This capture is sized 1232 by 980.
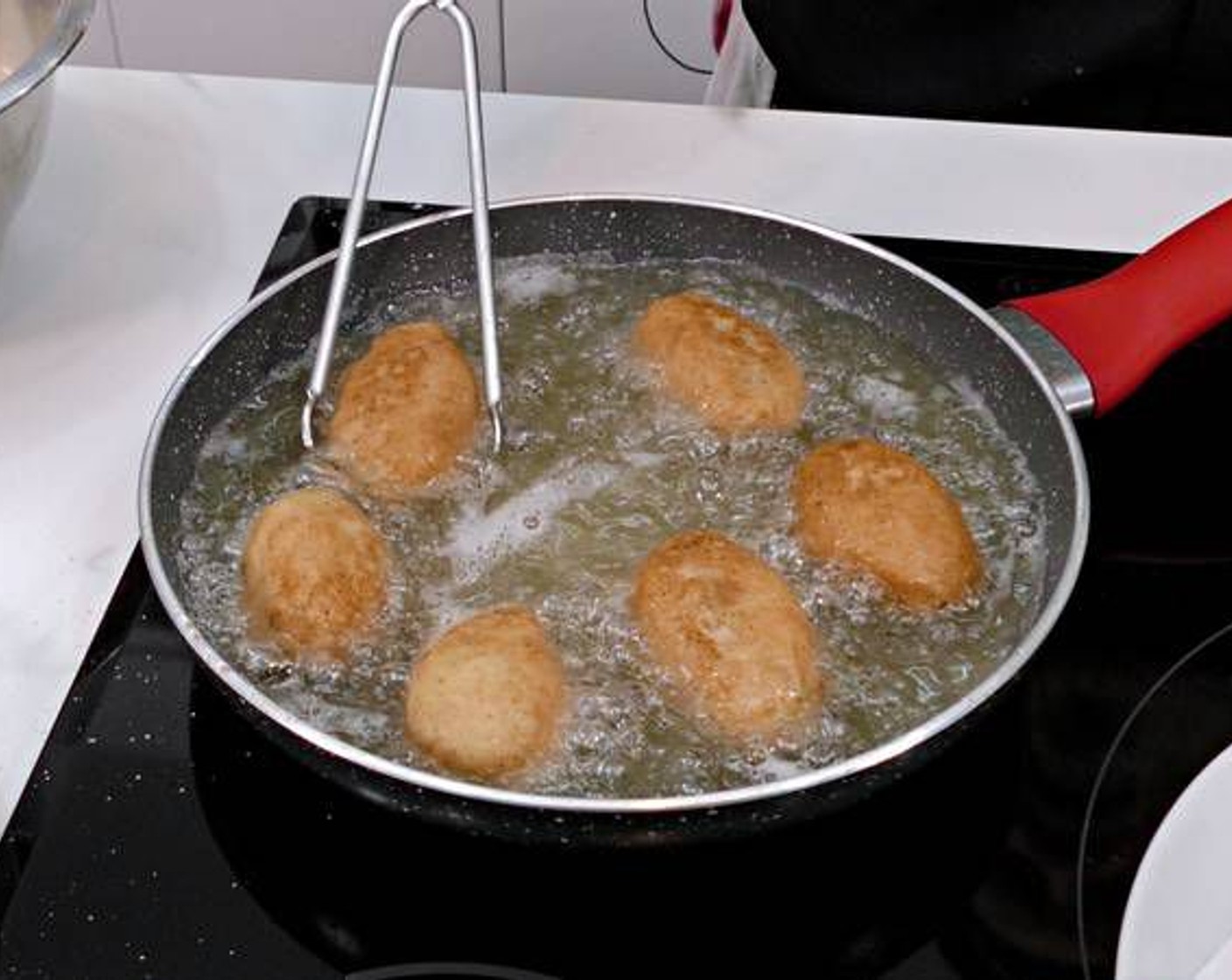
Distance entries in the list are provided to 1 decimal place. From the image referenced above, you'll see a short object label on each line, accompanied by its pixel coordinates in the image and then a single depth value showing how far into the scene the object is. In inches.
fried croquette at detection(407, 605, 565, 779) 25.3
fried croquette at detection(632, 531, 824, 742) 26.3
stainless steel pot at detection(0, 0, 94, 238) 32.4
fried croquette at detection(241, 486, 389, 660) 27.3
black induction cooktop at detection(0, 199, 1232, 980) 25.2
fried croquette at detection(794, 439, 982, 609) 28.6
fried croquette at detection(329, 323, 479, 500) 30.8
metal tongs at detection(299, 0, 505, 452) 31.2
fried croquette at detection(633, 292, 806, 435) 32.4
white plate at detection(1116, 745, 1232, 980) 24.6
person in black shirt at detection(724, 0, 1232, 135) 47.4
